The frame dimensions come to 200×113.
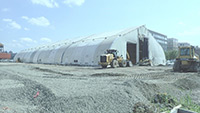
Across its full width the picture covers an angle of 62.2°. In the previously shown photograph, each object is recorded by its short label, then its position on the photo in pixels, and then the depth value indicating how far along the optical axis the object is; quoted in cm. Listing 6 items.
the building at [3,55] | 6160
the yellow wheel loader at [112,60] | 2127
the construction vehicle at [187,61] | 1568
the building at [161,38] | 10377
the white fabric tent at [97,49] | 2788
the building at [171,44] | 11651
